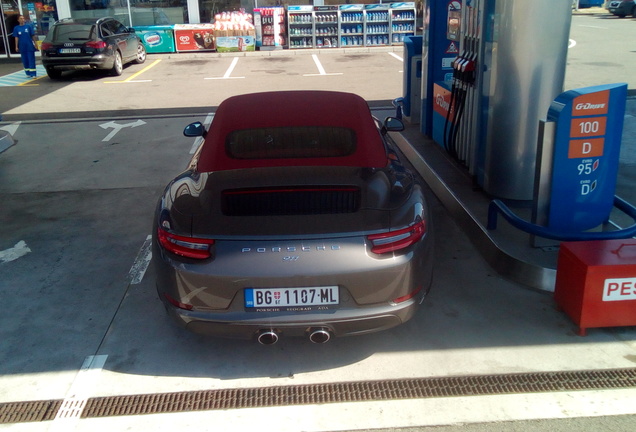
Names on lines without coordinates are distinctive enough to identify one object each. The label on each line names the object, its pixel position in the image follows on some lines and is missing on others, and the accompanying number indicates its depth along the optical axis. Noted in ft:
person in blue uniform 54.70
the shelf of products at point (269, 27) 71.10
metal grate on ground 11.36
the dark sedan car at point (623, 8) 107.86
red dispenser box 12.80
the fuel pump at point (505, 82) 18.15
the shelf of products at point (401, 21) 72.59
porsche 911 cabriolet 11.12
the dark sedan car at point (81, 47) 53.36
